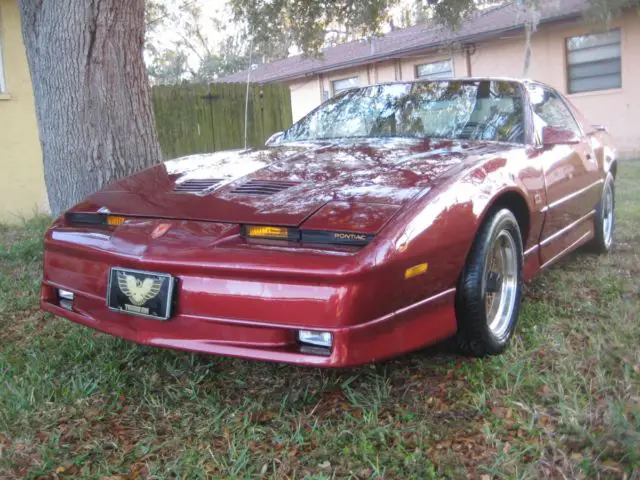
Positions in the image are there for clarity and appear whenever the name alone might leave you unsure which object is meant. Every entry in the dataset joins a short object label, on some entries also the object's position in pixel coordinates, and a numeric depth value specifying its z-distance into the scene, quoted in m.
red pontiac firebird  2.36
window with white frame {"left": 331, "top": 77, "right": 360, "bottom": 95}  18.16
